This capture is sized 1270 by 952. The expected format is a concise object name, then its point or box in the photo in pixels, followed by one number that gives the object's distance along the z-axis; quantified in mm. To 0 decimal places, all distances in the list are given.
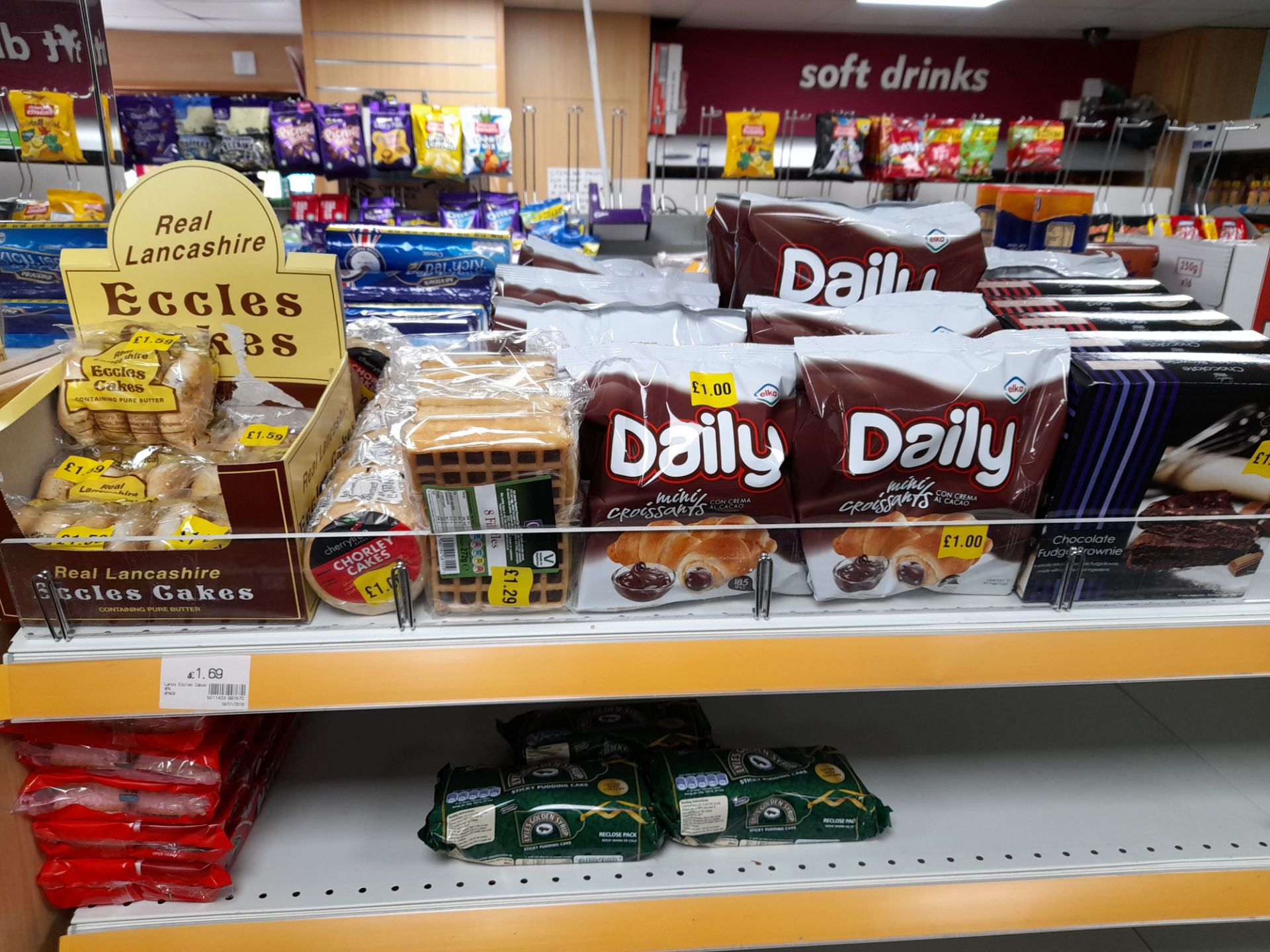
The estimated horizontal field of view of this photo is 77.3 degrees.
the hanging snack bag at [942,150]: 3557
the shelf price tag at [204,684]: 856
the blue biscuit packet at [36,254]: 1308
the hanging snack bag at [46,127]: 2361
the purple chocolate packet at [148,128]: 3689
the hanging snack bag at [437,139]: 3840
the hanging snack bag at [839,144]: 3678
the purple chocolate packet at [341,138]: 3742
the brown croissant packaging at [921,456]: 941
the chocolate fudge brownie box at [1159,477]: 910
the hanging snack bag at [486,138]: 3906
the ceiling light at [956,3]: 5160
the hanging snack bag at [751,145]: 3316
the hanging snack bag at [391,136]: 3777
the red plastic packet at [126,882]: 945
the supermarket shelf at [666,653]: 859
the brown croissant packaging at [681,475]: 922
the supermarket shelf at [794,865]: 979
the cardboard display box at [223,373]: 838
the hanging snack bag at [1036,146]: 3768
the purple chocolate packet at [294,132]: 3734
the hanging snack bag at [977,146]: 3652
